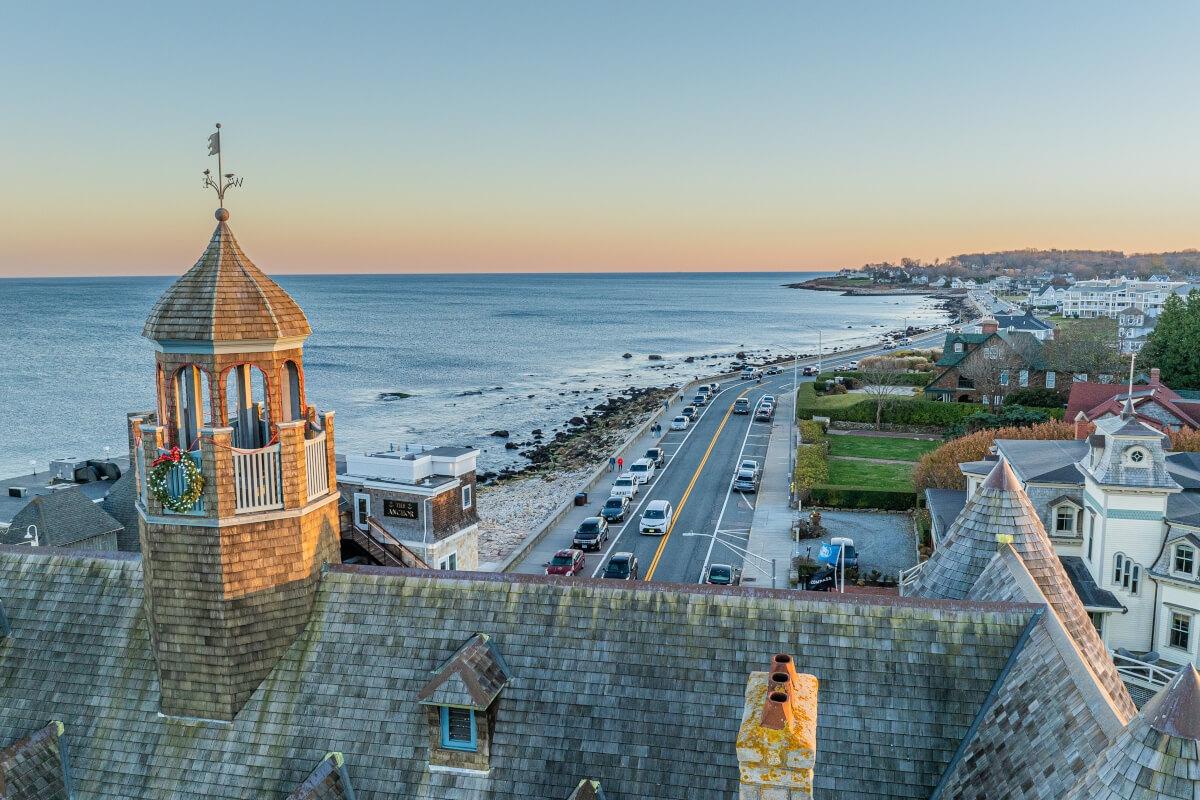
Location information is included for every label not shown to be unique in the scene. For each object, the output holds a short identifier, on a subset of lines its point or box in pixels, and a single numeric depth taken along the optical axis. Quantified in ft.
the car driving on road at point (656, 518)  155.53
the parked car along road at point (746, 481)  183.01
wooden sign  116.78
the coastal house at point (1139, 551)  103.50
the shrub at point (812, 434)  220.23
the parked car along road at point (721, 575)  125.80
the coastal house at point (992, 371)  269.44
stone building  39.47
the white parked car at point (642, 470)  190.18
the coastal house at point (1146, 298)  616.39
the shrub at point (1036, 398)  264.31
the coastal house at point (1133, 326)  410.25
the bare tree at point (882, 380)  255.29
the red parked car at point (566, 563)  130.31
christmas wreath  44.98
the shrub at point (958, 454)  157.38
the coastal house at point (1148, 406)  176.03
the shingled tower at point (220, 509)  45.44
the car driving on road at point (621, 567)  128.26
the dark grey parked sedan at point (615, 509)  163.02
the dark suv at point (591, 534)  147.74
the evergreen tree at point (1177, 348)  256.73
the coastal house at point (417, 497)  115.75
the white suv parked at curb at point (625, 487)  176.65
